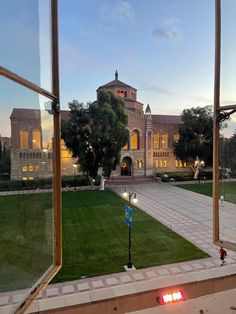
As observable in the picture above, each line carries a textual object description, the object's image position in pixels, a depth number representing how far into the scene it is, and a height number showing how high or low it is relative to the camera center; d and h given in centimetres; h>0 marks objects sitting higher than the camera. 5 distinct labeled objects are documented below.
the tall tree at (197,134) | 2998 +178
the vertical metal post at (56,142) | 217 +7
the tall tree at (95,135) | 2295 +130
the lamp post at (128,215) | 1049 -251
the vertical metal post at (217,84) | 273 +67
